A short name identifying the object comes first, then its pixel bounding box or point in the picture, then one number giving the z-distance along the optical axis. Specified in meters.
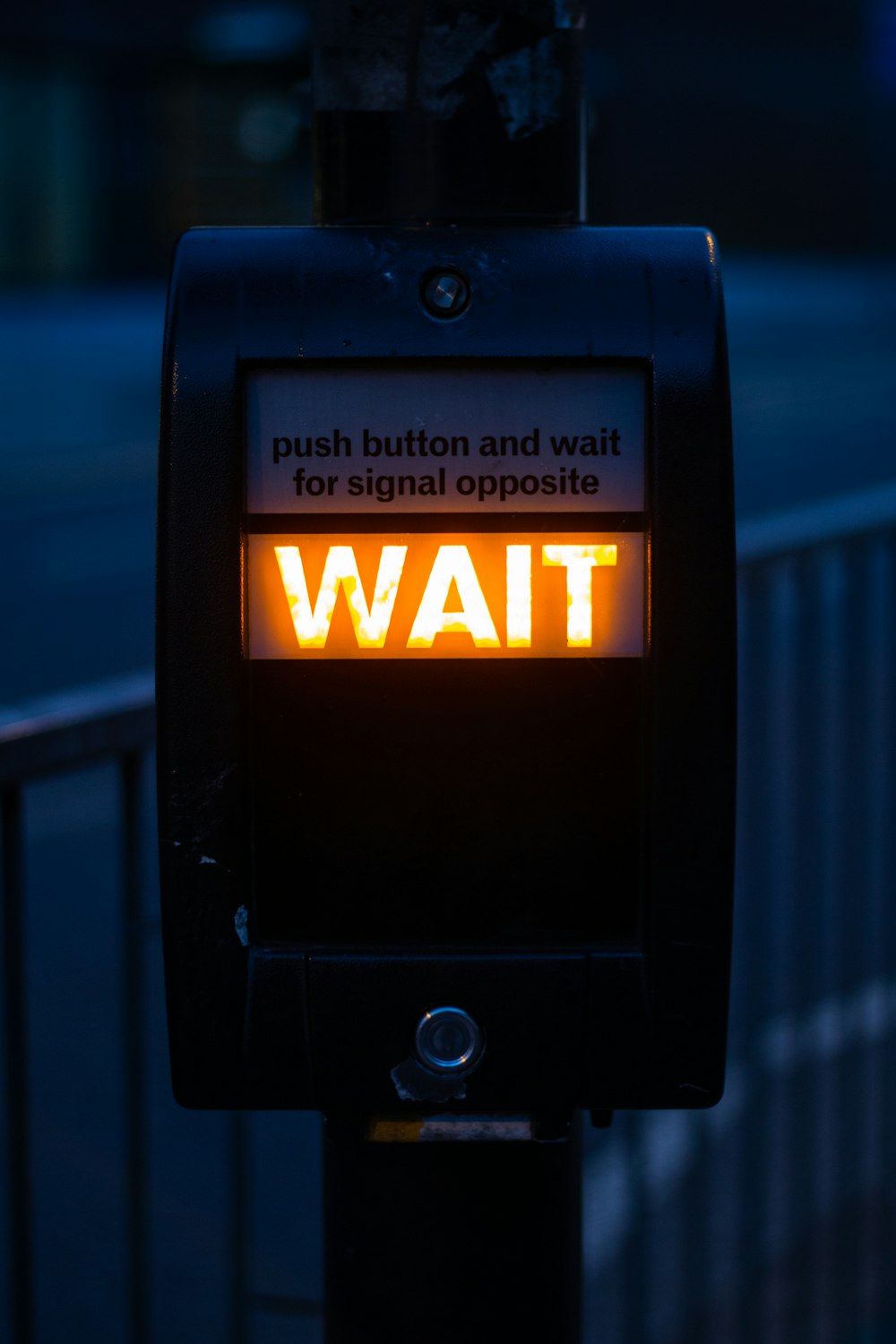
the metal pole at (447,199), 1.86
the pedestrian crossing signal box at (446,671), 1.80
